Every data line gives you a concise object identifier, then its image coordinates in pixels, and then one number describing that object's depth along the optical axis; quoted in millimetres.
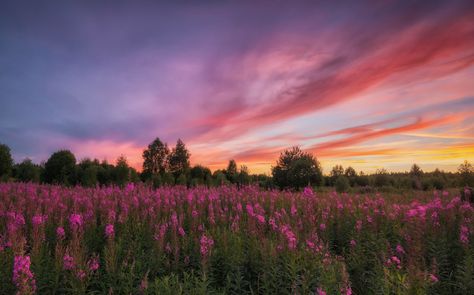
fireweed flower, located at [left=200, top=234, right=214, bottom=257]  5398
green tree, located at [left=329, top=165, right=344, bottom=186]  57544
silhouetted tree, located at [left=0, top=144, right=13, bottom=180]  35281
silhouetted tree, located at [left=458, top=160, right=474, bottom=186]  34156
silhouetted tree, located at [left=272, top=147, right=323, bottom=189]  38062
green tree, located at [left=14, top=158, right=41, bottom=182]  34466
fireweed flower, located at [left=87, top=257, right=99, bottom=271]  4541
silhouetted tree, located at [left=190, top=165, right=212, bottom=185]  61688
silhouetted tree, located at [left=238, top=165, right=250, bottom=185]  41906
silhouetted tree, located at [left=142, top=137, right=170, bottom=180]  72125
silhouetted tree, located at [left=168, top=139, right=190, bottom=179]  70125
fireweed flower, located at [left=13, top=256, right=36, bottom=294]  3680
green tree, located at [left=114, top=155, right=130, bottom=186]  35025
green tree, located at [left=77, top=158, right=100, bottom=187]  30125
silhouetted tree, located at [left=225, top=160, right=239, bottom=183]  58600
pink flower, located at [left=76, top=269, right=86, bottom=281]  4473
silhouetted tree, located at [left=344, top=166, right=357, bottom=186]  55812
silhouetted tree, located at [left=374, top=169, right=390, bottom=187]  49312
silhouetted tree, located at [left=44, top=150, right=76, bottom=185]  39406
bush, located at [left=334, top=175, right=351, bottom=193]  41344
